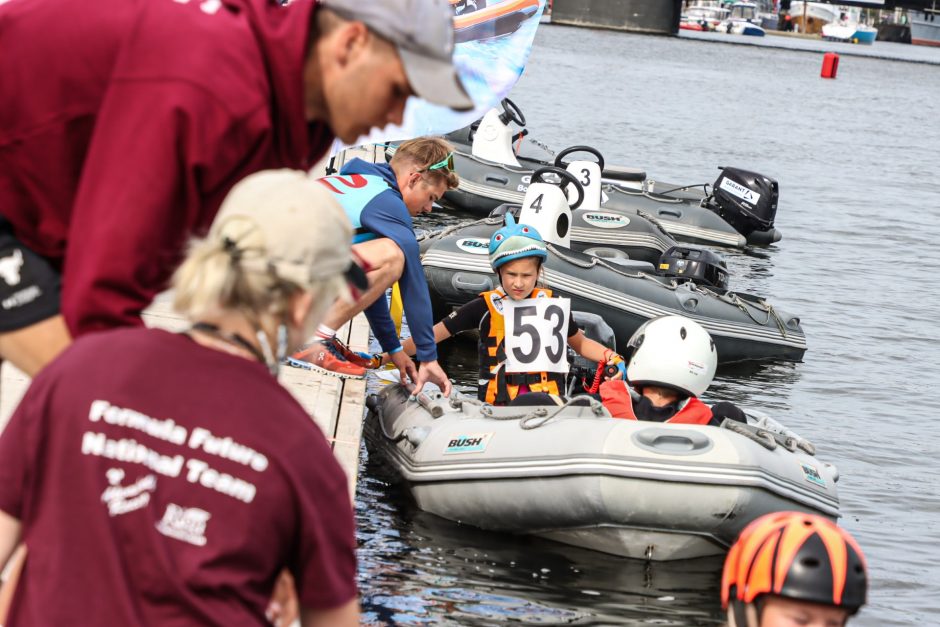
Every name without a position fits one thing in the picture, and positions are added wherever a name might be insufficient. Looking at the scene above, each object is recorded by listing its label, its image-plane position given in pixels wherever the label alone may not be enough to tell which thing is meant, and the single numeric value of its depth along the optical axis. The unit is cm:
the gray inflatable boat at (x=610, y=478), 1175
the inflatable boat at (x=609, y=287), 2130
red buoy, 12321
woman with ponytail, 393
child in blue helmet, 1441
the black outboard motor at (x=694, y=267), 2338
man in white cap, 464
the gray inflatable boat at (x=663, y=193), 3249
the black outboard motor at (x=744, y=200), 3379
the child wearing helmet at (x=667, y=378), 1315
